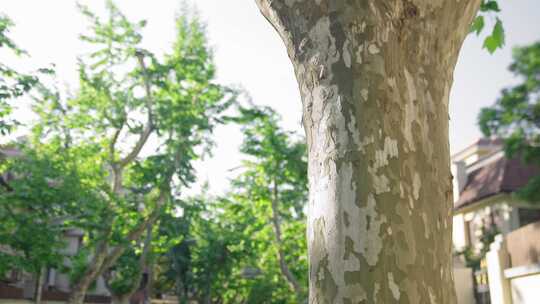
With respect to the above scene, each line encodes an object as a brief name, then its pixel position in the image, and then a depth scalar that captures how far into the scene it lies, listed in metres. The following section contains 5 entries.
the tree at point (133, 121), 20.27
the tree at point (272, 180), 21.25
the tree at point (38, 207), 14.21
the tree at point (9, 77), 13.08
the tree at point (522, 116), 12.45
